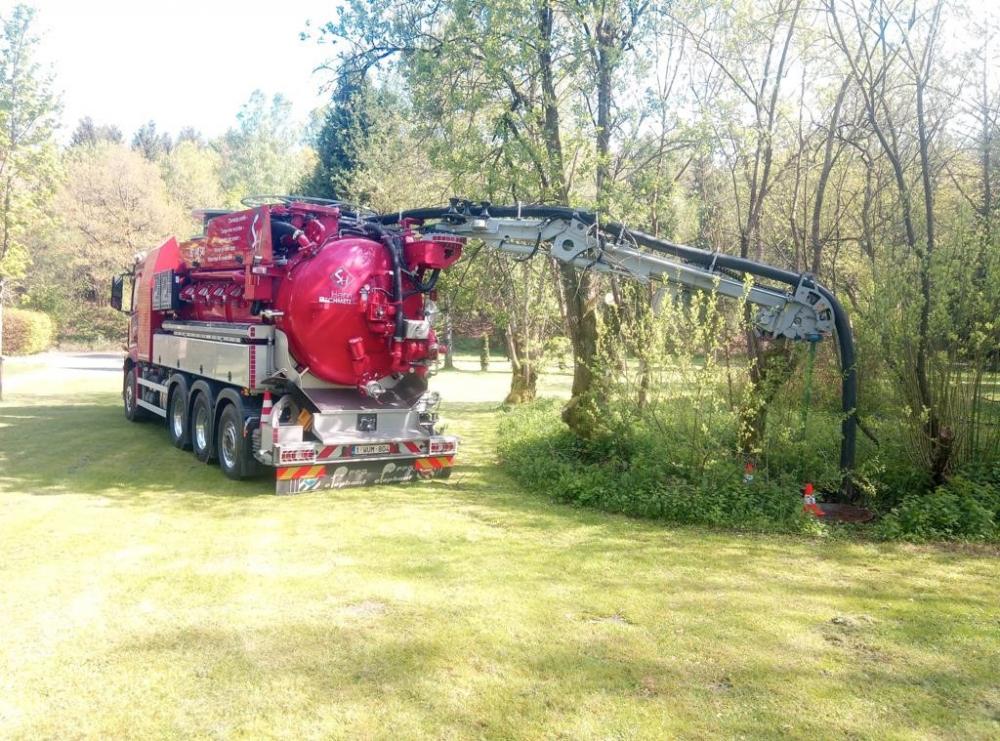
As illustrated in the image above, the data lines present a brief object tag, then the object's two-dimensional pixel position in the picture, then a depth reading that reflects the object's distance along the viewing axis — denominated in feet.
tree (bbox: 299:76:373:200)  102.94
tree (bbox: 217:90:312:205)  162.30
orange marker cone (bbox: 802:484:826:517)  23.60
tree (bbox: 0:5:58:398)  52.85
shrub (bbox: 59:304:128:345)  128.67
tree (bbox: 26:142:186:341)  125.70
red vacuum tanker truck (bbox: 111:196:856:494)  26.68
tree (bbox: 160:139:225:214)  152.56
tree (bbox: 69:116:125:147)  207.93
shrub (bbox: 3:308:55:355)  106.22
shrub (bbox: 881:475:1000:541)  22.08
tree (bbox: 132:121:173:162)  210.38
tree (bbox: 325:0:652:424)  32.83
